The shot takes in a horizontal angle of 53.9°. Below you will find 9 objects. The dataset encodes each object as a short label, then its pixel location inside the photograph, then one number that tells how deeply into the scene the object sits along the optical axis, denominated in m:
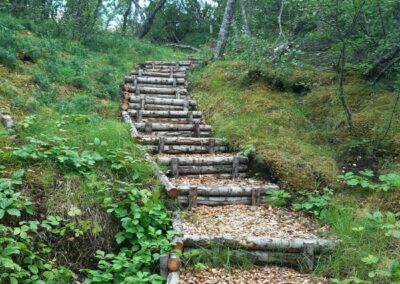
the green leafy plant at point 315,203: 5.11
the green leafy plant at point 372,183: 5.01
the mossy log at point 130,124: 6.86
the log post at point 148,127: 7.72
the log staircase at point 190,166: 4.41
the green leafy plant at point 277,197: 5.46
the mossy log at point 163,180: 5.07
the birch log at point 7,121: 5.44
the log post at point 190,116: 8.51
